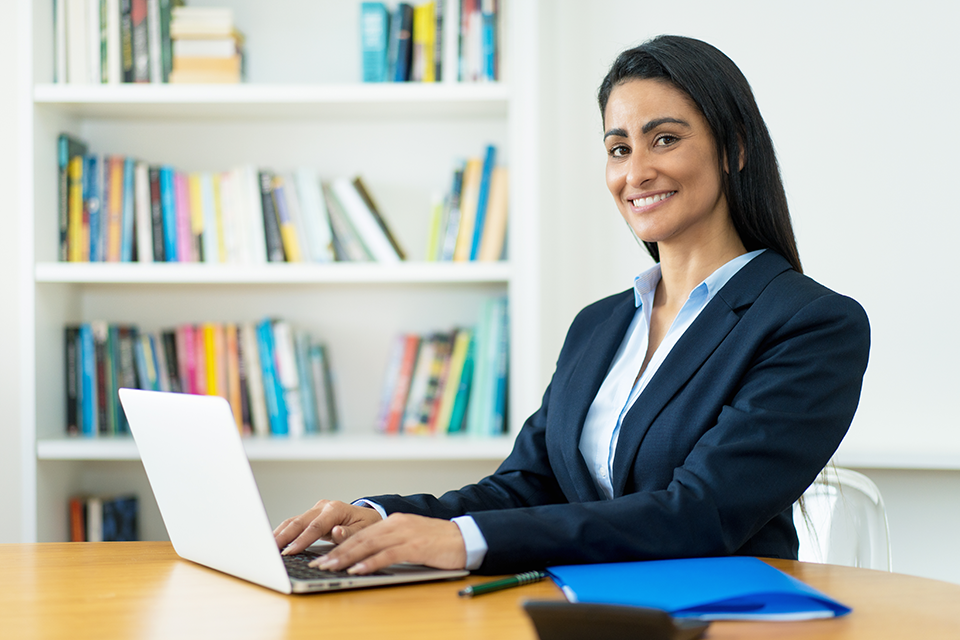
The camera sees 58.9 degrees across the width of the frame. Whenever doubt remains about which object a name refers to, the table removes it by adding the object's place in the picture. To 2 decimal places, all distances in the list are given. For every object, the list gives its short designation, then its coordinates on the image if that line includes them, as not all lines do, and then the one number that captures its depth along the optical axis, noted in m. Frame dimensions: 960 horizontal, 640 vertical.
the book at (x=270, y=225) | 2.35
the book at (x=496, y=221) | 2.34
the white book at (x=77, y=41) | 2.33
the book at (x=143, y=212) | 2.35
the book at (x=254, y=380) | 2.35
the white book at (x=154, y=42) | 2.33
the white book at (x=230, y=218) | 2.36
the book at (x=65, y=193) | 2.36
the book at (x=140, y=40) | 2.33
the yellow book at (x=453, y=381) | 2.38
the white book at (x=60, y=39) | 2.33
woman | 0.99
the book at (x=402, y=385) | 2.41
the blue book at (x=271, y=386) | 2.35
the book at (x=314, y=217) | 2.35
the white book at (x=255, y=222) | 2.34
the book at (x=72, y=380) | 2.38
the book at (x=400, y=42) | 2.32
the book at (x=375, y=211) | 2.37
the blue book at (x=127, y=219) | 2.36
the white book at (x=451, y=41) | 2.32
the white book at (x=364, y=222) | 2.36
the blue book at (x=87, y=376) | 2.38
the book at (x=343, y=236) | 2.38
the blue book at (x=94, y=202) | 2.37
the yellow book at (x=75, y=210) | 2.36
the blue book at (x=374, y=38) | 2.31
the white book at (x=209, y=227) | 2.36
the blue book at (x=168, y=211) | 2.36
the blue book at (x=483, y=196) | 2.34
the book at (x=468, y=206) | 2.35
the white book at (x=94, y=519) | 2.41
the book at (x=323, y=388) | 2.41
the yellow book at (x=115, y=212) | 2.36
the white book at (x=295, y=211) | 2.36
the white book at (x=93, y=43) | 2.32
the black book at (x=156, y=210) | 2.36
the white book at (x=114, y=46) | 2.32
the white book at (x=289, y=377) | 2.35
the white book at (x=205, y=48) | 2.34
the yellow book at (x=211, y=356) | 2.38
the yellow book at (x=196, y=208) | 2.36
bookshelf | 2.48
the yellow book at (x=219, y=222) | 2.36
